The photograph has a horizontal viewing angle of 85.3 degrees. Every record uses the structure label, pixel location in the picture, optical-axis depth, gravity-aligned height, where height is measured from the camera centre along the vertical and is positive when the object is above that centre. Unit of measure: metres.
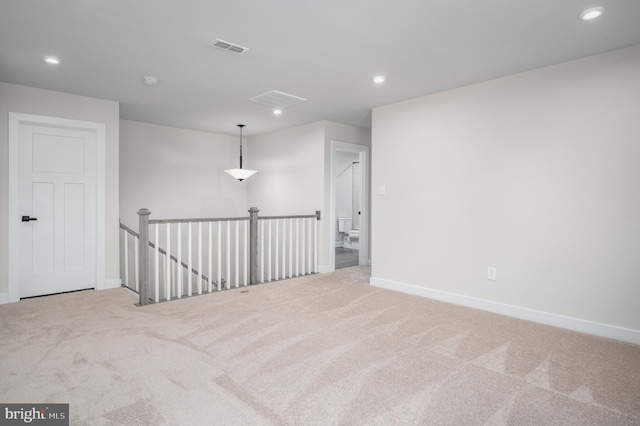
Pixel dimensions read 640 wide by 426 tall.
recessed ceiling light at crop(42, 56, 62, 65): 3.04 +1.34
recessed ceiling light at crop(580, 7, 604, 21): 2.24 +1.30
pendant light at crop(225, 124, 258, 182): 5.59 +0.62
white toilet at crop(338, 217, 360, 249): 8.52 -0.56
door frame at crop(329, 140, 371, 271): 5.50 +0.13
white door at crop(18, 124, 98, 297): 3.91 +0.03
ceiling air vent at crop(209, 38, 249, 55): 2.72 +1.33
